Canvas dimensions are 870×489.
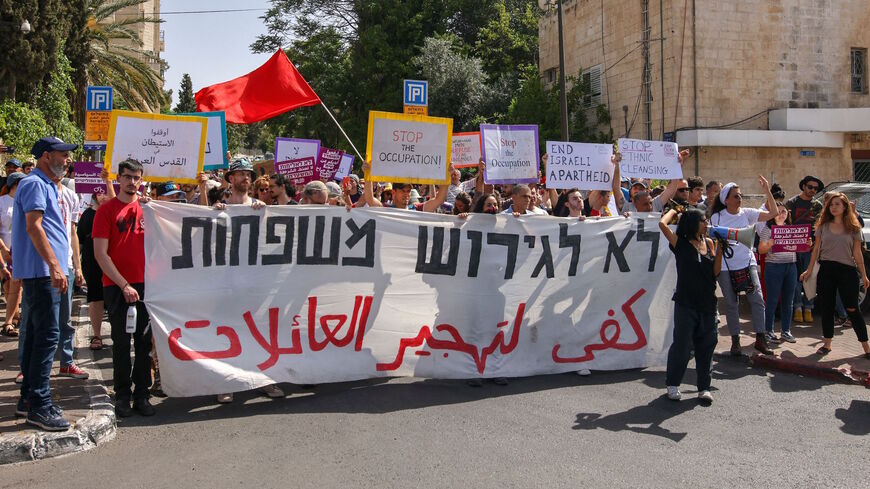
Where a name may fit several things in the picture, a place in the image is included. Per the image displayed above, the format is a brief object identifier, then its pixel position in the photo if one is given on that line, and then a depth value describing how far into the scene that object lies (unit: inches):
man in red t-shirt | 226.5
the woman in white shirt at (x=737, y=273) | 307.3
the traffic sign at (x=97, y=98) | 408.5
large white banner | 241.4
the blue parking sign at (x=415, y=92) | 421.7
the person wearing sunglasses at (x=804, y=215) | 372.2
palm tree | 884.6
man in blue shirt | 203.2
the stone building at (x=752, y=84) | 864.3
